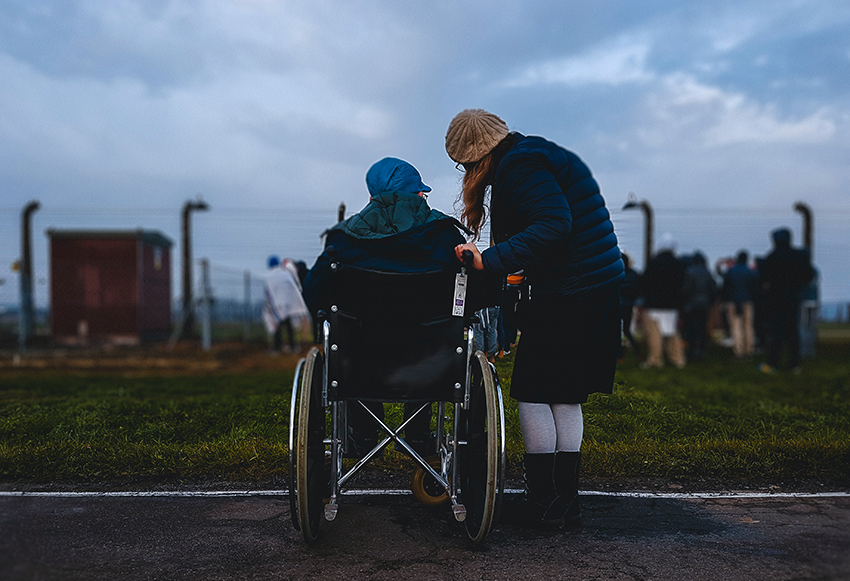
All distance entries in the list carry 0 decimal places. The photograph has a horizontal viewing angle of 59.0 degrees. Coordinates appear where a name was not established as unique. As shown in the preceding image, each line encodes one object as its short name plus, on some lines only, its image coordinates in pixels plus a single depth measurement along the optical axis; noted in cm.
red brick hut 1517
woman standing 311
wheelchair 288
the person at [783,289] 949
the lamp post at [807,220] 1536
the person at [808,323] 1259
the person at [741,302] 1220
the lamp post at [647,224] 1602
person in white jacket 1223
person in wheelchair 286
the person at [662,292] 1057
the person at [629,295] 709
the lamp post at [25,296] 1217
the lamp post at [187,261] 1481
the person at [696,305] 1183
